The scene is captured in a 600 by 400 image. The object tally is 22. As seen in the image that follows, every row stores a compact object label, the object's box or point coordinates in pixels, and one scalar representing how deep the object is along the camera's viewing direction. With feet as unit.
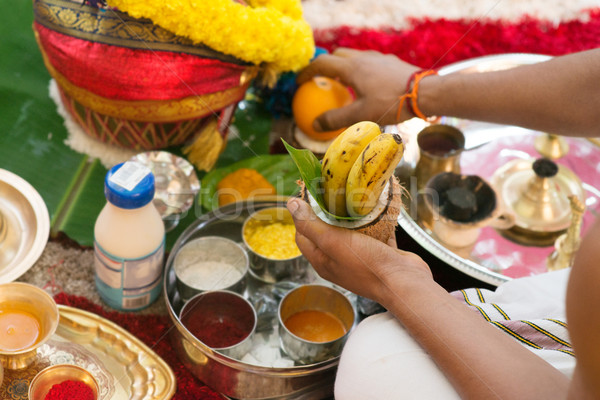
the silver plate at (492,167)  4.72
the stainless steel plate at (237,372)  3.84
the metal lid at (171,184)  5.05
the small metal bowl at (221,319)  4.08
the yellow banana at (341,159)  3.22
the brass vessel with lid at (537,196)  5.11
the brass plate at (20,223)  4.52
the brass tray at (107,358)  3.99
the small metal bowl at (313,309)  3.95
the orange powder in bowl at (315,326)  4.15
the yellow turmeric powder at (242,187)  5.14
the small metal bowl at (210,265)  4.38
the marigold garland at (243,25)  4.45
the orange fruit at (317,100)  5.41
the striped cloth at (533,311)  3.28
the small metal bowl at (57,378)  3.54
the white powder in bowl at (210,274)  4.41
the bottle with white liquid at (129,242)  3.77
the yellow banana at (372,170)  2.99
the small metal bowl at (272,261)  4.52
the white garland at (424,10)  7.20
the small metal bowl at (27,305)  3.78
